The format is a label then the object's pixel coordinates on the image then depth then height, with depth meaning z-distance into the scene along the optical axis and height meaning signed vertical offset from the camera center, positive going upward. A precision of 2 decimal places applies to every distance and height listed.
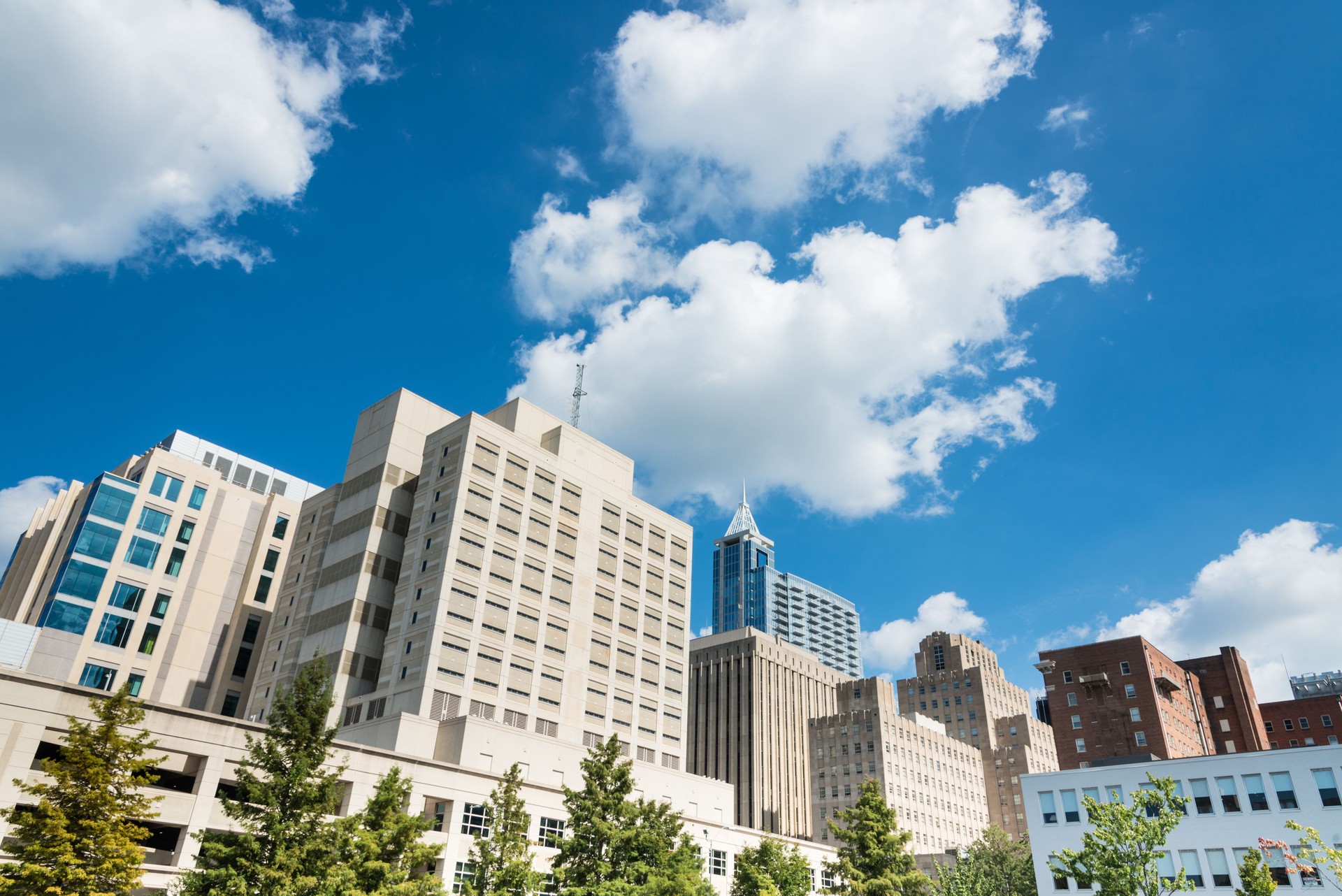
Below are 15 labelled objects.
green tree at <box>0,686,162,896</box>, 33.56 +3.27
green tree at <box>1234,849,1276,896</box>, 40.84 +3.46
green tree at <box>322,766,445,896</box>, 35.75 +2.79
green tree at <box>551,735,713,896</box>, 45.38 +4.16
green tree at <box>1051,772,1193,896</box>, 41.88 +4.69
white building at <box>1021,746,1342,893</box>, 57.69 +9.15
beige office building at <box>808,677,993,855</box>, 149.25 +27.14
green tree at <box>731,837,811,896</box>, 57.84 +4.09
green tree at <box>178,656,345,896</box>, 32.59 +3.57
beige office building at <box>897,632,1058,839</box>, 168.75 +42.06
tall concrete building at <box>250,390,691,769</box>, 85.81 +31.85
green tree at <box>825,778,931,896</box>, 55.06 +5.00
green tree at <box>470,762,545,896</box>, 42.12 +3.41
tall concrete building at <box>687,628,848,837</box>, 153.75 +35.49
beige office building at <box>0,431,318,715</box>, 92.94 +33.52
